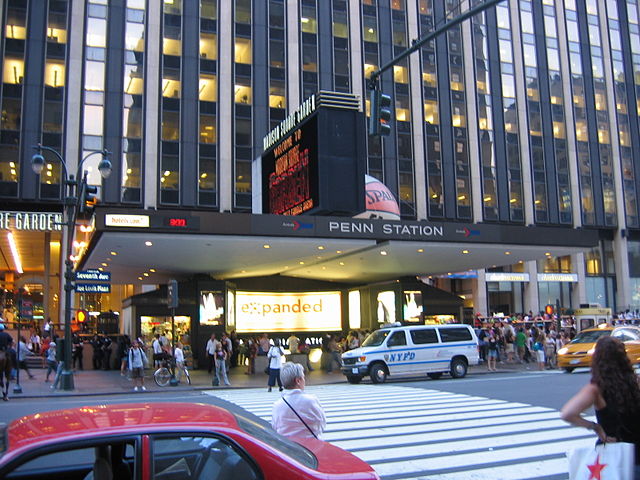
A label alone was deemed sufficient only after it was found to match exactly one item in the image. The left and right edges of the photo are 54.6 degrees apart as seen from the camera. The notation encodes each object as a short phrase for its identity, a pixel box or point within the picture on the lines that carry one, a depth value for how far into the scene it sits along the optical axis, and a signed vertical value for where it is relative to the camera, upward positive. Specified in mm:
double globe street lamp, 20594 +1344
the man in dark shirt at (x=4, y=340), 17078 -319
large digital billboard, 22594 +5855
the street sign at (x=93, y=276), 22391 +1813
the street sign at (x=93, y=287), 23094 +1433
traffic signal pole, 10844 +5042
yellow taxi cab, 22984 -1280
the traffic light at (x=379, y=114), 12383 +4091
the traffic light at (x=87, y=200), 20219 +4109
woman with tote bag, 4242 -753
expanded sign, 35094 +503
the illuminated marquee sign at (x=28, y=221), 40406 +6961
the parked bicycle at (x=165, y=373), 22641 -1810
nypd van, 22594 -1333
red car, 3533 -745
